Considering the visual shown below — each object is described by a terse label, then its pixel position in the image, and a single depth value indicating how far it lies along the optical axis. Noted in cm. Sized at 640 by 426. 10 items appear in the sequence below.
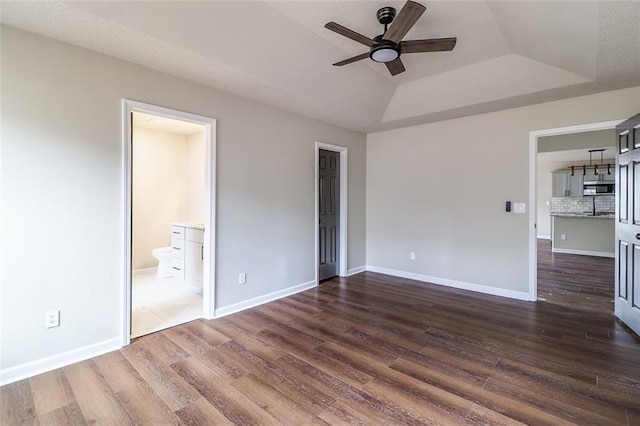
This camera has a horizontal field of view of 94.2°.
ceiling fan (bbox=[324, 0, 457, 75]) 209
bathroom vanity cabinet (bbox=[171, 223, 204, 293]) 407
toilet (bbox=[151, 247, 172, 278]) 481
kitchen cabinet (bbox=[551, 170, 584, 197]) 853
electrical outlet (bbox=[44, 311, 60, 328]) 230
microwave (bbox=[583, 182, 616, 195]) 812
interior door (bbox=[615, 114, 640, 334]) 292
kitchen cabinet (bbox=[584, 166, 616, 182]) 817
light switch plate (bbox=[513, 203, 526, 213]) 395
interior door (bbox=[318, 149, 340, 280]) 483
